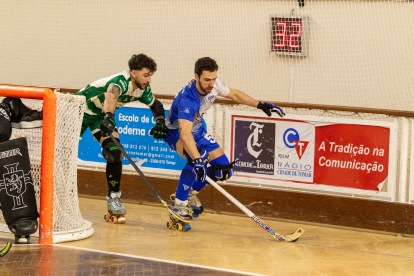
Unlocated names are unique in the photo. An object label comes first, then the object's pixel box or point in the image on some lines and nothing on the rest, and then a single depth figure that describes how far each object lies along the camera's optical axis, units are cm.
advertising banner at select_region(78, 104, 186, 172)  1302
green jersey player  1084
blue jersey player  1028
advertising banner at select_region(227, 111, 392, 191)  1114
